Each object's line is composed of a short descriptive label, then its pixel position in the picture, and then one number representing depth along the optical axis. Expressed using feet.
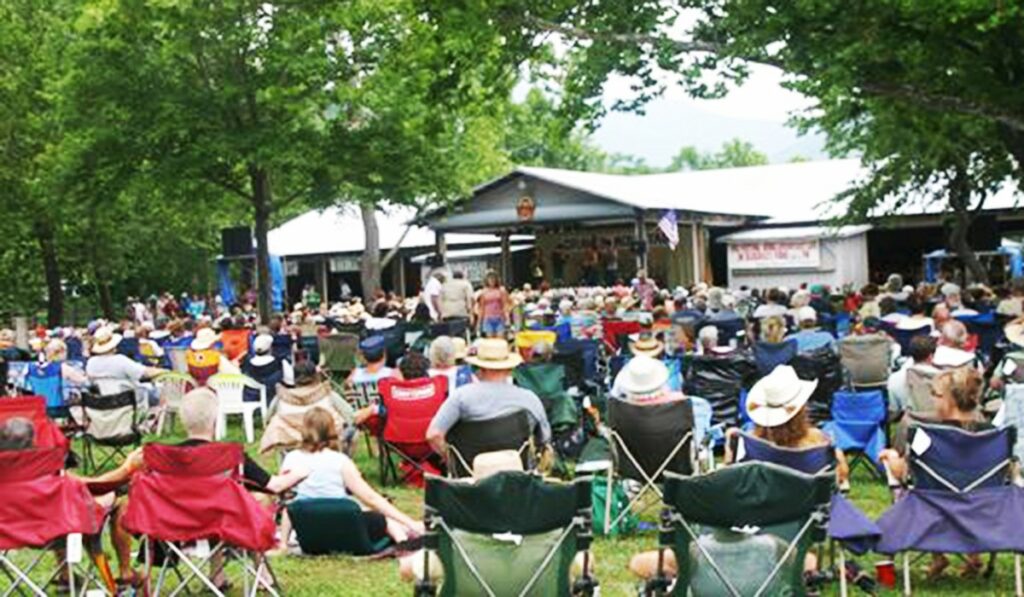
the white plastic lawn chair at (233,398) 42.70
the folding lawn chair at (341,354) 54.70
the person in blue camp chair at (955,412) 21.98
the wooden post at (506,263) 123.75
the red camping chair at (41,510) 20.20
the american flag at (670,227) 101.81
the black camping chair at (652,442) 26.73
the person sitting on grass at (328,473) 23.22
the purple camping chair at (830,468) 19.36
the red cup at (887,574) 21.16
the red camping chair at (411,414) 31.99
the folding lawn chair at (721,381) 35.27
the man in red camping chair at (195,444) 21.71
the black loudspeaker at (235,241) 109.40
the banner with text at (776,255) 113.19
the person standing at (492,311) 64.28
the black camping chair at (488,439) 26.53
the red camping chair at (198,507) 20.25
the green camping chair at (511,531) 17.22
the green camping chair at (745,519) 17.11
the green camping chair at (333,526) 23.49
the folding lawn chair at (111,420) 35.14
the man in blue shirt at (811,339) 39.40
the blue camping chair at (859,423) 30.19
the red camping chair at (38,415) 28.89
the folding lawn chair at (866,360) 37.11
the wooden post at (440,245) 114.93
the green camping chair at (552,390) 34.09
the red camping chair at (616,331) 54.49
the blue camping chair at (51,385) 43.04
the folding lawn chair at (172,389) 43.55
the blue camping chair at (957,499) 19.71
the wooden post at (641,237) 101.49
